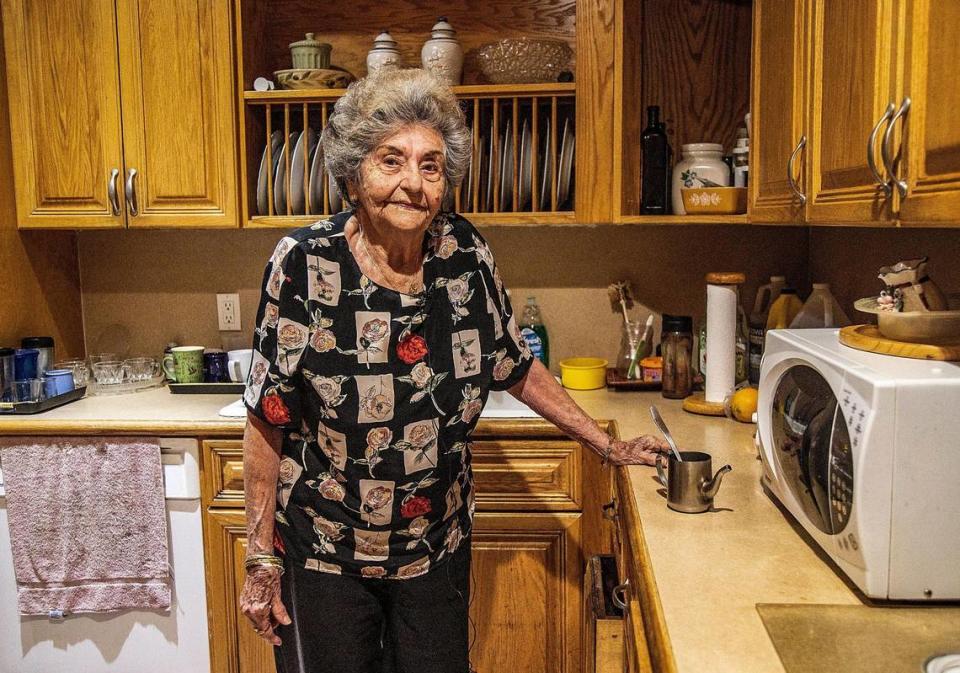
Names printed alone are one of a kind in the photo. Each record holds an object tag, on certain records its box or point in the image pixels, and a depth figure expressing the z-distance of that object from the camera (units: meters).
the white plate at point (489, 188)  2.38
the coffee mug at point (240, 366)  2.53
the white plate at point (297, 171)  2.40
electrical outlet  2.74
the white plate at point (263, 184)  2.43
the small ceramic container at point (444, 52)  2.38
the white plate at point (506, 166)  2.40
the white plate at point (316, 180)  2.40
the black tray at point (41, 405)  2.23
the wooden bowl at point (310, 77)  2.38
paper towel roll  2.10
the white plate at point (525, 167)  2.39
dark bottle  2.38
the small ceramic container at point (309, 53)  2.40
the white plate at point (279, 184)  2.44
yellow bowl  2.45
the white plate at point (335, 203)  2.38
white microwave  1.02
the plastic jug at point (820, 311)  1.97
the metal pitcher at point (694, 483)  1.40
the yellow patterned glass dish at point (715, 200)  2.25
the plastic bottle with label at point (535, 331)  2.58
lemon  1.96
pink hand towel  2.15
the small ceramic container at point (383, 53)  2.39
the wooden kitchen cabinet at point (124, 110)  2.34
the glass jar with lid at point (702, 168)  2.29
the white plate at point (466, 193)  2.39
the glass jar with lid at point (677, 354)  2.28
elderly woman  1.47
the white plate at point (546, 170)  2.38
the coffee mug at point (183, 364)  2.51
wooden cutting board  1.16
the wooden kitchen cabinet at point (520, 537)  2.12
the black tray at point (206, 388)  2.46
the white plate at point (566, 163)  2.38
